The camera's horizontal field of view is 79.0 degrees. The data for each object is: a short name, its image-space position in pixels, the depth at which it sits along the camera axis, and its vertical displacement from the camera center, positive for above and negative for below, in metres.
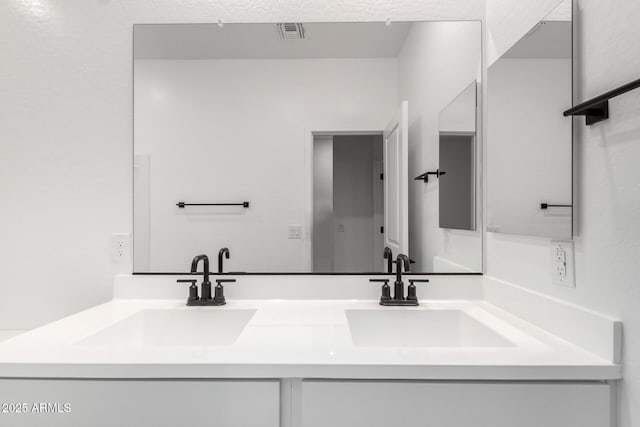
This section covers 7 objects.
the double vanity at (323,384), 0.80 -0.35
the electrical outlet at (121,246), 1.48 -0.11
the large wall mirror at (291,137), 1.47 +0.31
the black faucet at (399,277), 1.36 -0.21
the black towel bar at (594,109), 0.75 +0.23
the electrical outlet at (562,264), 0.94 -0.12
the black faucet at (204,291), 1.35 -0.26
